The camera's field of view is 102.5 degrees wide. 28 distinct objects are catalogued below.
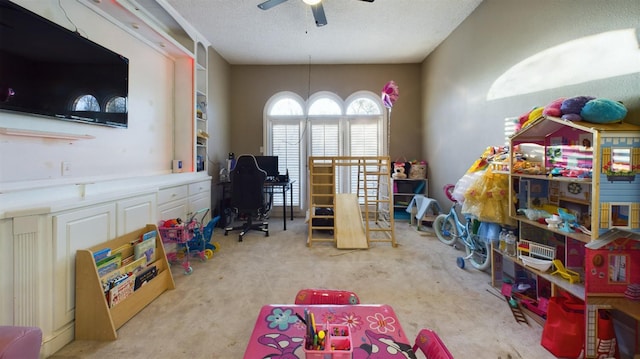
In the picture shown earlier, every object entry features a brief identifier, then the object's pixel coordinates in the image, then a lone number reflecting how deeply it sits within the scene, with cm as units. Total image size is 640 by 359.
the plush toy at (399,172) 470
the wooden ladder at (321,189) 355
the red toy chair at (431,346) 93
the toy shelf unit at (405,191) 475
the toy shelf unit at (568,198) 137
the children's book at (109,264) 176
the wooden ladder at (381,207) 344
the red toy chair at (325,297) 148
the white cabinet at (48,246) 141
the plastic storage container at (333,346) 88
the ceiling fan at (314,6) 263
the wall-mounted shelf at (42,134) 164
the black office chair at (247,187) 372
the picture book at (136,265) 194
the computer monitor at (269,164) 470
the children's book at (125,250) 198
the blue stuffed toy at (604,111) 146
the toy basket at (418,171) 470
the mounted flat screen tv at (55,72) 162
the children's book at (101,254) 175
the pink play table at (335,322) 98
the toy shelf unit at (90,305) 167
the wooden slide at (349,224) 341
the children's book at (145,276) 200
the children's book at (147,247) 210
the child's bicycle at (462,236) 266
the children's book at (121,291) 175
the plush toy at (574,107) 156
